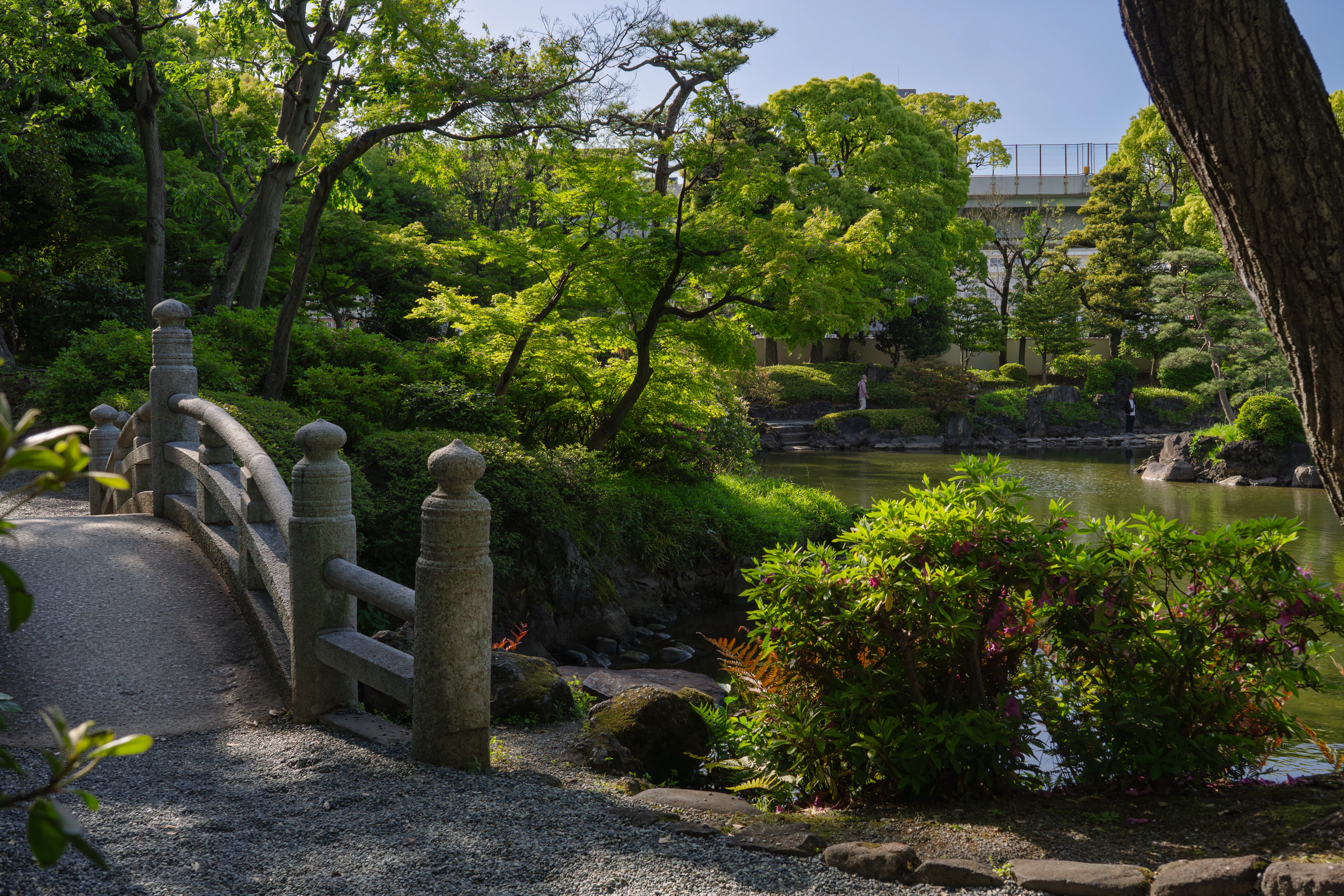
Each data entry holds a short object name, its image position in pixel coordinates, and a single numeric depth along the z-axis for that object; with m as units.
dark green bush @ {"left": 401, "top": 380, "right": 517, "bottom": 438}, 10.28
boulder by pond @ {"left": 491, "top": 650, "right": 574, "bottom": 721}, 4.73
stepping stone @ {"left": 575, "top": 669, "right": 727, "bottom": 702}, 6.37
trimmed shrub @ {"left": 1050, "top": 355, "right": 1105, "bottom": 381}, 33.91
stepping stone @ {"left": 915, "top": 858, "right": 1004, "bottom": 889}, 2.72
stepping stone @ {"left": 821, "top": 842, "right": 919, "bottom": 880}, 2.76
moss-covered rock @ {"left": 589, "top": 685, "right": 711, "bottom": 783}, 4.46
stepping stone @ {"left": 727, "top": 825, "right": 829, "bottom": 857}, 2.96
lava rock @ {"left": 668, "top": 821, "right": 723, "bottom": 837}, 3.08
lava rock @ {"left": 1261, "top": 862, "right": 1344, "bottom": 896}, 2.38
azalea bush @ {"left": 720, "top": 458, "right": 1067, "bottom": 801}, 3.62
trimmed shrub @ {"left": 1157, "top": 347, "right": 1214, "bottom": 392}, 33.69
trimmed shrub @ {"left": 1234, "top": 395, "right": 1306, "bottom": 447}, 21.62
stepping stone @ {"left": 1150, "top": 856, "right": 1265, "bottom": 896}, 2.53
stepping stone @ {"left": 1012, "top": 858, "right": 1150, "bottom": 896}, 2.62
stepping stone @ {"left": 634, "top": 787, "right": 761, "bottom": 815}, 3.49
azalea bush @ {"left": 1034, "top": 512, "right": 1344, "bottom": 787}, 3.46
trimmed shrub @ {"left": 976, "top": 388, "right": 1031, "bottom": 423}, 30.97
